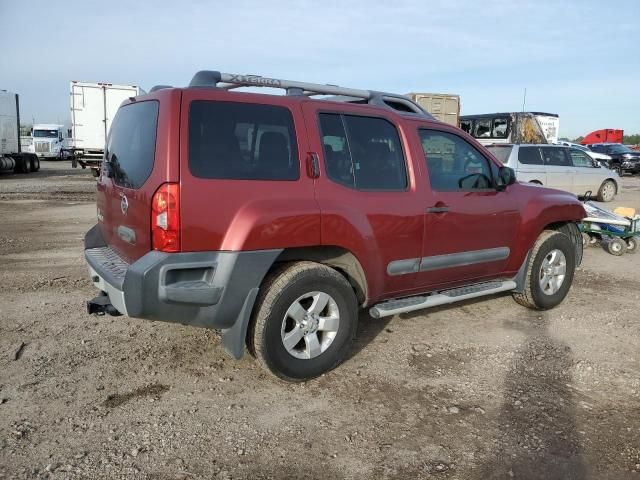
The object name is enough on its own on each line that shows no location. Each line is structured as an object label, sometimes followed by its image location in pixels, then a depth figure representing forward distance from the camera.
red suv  3.24
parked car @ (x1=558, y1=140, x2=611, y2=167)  24.53
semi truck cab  36.16
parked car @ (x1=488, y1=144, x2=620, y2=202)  13.52
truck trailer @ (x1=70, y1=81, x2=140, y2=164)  20.30
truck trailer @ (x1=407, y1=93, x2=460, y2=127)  20.67
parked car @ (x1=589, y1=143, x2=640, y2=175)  29.25
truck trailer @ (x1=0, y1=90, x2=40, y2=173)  23.17
